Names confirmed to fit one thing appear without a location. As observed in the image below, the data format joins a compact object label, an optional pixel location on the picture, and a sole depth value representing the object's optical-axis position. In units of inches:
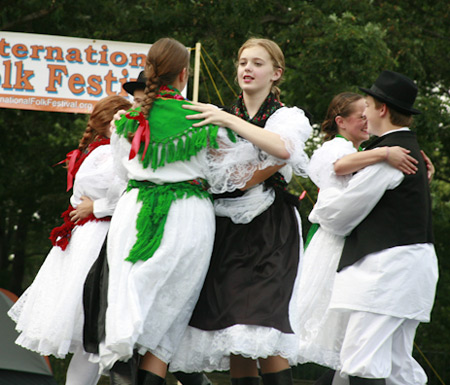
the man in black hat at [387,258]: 294.8
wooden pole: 551.0
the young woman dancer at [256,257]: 263.6
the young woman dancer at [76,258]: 345.7
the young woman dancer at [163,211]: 258.1
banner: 594.9
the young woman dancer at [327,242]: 335.0
